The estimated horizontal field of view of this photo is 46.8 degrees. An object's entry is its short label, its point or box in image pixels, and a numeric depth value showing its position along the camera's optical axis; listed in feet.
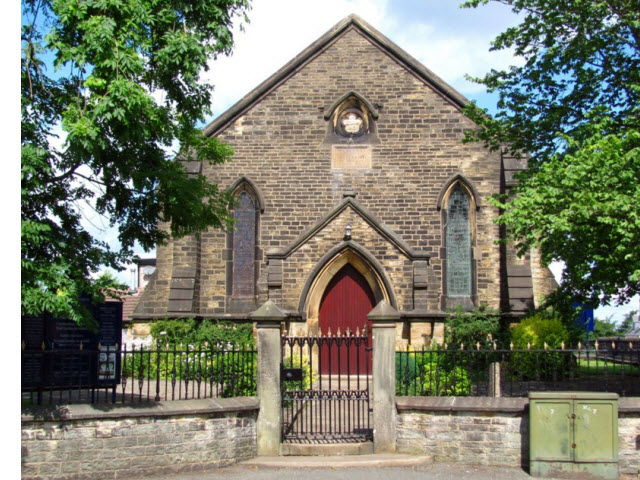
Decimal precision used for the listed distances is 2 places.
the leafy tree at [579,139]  35.60
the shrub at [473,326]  57.72
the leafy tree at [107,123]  27.68
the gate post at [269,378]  34.19
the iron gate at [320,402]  34.63
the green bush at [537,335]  50.96
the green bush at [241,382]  38.71
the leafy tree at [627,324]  172.14
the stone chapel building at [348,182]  60.95
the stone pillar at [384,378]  33.88
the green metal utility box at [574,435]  30.89
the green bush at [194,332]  57.88
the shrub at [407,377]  35.20
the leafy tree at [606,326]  155.14
